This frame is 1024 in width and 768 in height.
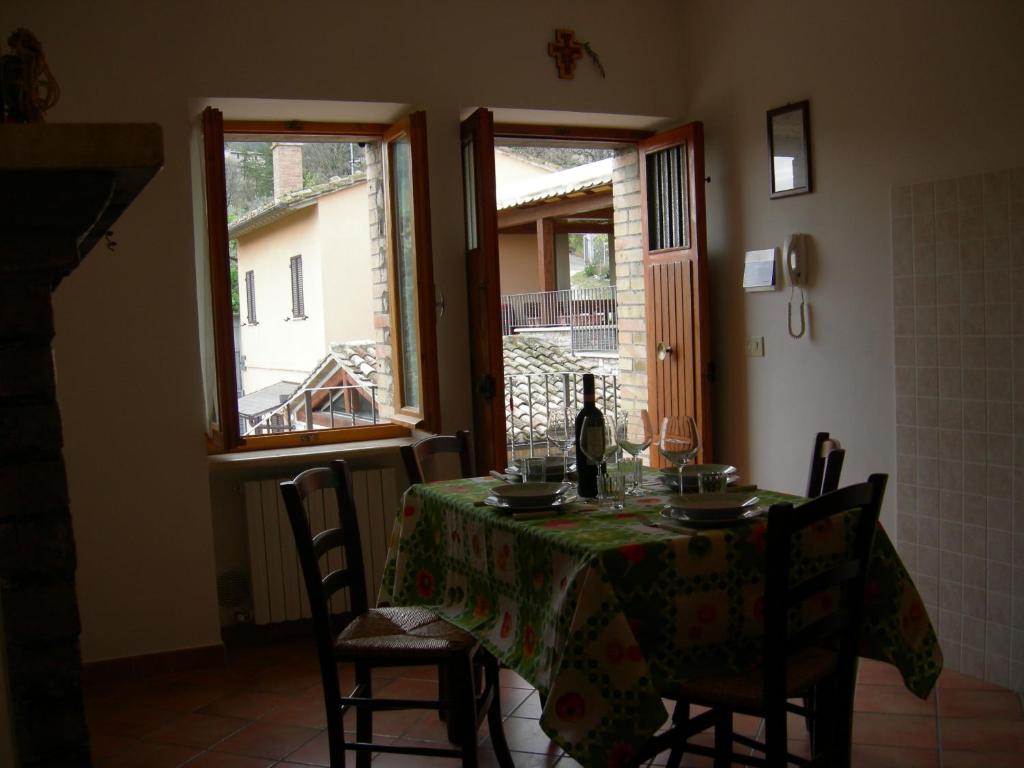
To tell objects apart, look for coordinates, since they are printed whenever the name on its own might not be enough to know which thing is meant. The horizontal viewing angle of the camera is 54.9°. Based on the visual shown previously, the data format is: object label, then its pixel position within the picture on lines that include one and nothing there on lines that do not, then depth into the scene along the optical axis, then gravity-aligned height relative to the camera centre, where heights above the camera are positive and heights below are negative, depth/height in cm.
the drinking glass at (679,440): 275 -33
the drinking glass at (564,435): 296 -32
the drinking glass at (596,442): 262 -31
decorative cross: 434 +122
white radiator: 404 -83
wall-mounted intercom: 397 +22
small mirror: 391 +68
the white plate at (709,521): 223 -45
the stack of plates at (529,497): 250 -43
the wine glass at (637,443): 274 -34
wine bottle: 262 -34
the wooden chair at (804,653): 199 -74
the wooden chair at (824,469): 271 -43
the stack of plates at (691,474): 269 -42
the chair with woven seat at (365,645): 249 -80
